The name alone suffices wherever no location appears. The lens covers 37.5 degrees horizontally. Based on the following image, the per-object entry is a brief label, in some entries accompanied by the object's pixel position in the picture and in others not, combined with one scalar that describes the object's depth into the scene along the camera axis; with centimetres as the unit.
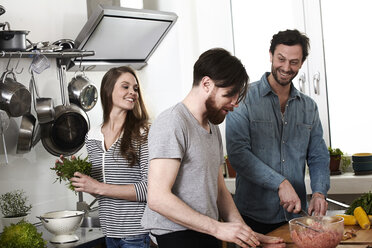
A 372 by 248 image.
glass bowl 160
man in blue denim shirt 230
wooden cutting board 177
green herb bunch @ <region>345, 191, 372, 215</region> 209
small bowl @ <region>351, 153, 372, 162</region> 343
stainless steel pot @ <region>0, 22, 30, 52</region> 271
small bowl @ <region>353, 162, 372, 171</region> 344
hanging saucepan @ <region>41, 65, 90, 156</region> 301
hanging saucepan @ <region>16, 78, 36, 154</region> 290
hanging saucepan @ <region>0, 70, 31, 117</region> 272
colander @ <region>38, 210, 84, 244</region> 244
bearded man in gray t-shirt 157
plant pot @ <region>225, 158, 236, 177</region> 376
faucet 314
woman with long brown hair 219
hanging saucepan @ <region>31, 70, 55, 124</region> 294
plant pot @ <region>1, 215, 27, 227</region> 267
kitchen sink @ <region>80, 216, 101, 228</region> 303
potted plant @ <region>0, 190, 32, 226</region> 272
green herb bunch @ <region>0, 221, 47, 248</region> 223
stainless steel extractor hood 315
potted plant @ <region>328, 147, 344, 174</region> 352
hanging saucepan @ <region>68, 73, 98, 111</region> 318
